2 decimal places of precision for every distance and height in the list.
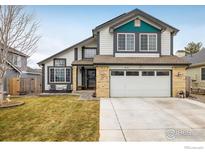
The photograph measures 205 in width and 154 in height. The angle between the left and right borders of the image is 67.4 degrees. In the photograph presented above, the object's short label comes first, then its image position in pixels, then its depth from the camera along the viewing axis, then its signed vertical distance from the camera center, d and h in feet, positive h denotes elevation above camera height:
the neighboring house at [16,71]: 46.07 +1.74
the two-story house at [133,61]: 38.34 +3.89
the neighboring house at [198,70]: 49.68 +2.13
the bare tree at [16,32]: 31.03 +9.45
